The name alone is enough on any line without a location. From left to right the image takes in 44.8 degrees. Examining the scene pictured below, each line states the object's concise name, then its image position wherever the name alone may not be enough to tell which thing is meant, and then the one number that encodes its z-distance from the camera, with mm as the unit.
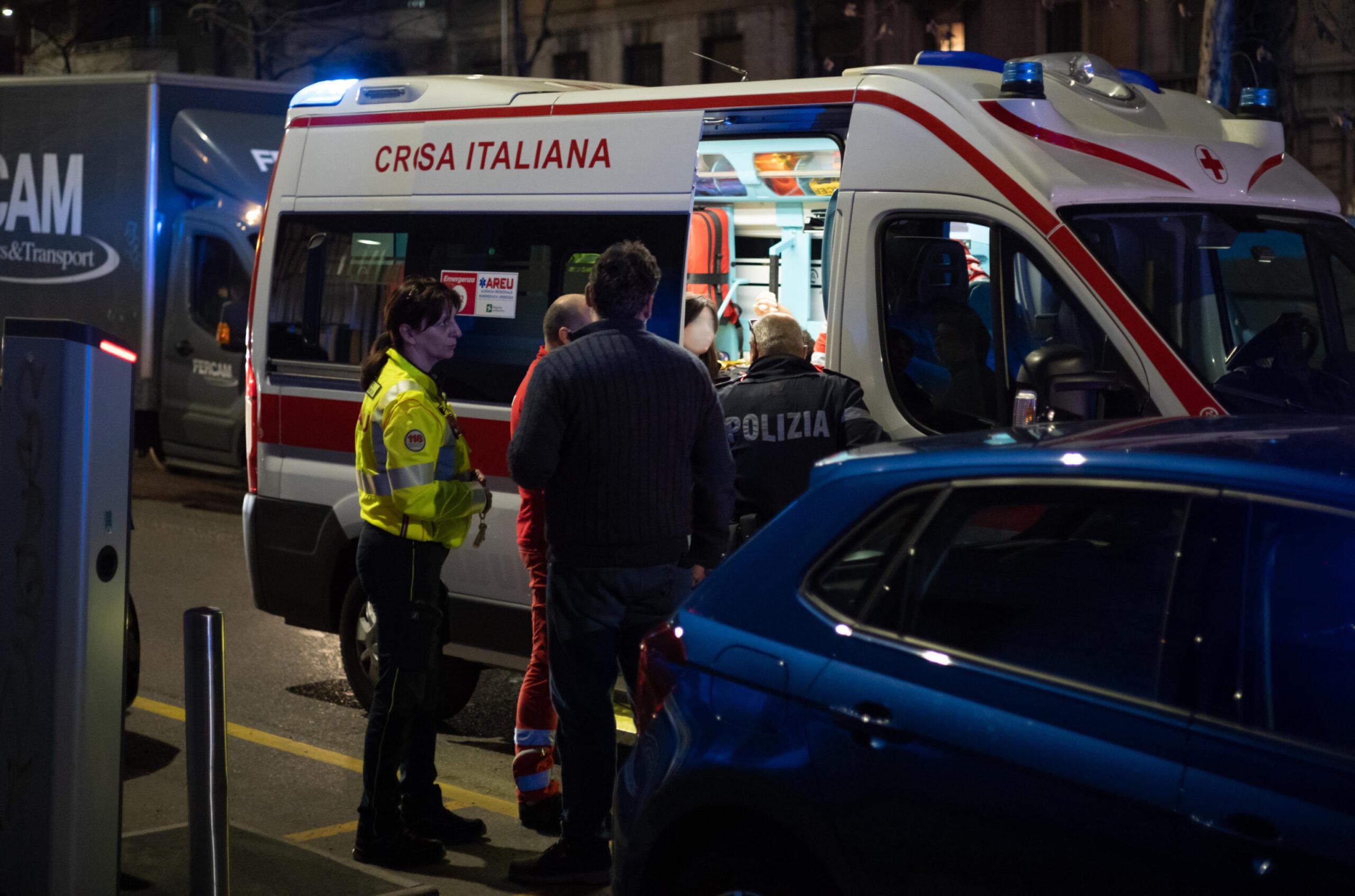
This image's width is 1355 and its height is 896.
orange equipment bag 9852
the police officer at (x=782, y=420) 5434
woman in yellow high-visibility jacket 4934
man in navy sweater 4703
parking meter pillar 3844
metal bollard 4082
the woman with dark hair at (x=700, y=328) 6203
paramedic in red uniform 5438
